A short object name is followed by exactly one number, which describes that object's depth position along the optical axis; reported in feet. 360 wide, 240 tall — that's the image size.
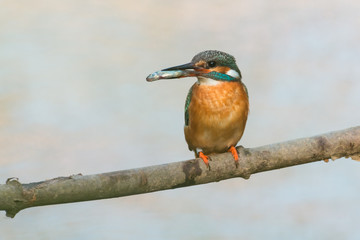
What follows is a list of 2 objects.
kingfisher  26.17
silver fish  24.34
